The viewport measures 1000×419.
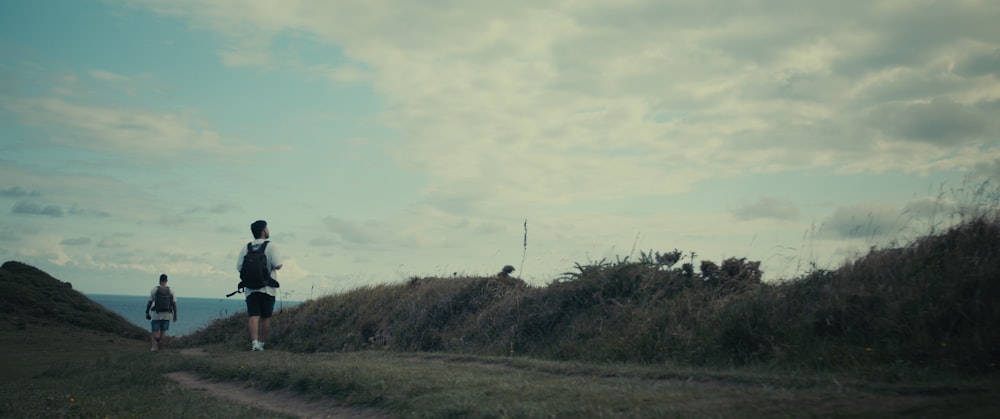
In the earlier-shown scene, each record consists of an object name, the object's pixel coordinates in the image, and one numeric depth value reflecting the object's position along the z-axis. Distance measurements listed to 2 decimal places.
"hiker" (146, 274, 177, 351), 19.98
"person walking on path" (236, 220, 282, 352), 14.80
